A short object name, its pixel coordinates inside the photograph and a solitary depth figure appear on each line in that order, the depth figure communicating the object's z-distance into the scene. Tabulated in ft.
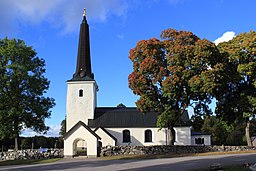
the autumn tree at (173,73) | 109.81
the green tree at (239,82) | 115.34
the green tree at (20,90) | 124.06
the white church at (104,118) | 155.53
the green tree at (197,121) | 122.52
